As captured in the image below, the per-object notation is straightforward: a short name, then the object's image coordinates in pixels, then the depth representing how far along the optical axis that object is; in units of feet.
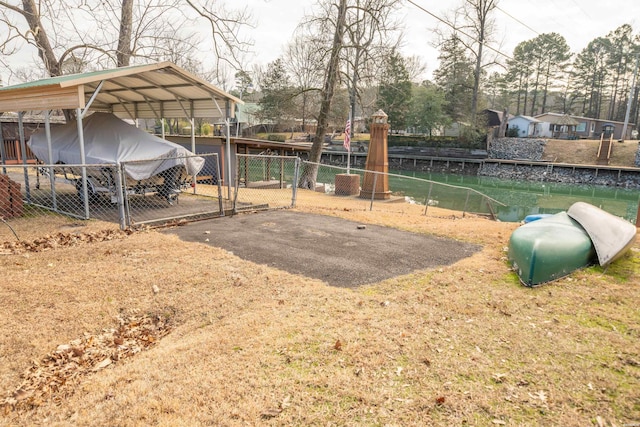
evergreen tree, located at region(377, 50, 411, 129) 141.73
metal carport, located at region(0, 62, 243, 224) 25.50
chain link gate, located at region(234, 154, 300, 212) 31.81
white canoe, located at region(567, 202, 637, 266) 15.85
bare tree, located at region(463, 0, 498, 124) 118.21
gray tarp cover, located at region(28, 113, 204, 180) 29.04
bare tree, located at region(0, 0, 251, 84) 39.86
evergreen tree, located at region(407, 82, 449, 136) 140.77
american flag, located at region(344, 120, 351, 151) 62.80
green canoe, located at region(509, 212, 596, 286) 14.97
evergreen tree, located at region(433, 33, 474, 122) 142.82
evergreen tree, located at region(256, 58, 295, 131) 152.87
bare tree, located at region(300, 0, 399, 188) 55.89
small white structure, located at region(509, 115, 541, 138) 152.35
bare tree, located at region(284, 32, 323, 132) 63.05
